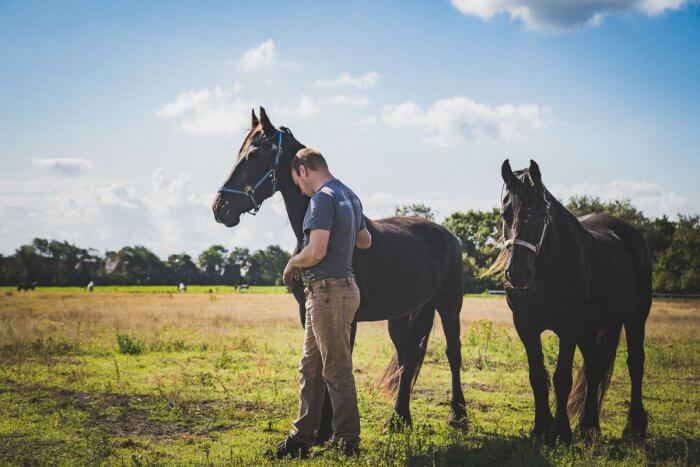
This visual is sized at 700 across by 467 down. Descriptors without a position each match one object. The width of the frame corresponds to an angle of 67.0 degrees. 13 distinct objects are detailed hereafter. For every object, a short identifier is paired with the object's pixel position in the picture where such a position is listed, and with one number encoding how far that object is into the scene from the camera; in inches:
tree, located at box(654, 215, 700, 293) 1935.3
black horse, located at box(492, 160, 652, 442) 212.2
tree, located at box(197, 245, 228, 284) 3555.6
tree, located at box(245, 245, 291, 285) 3740.2
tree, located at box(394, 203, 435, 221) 3548.2
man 176.1
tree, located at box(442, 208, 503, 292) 2335.1
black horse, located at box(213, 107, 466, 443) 218.7
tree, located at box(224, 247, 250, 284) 3730.1
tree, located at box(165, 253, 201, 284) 3351.4
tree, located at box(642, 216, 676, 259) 2224.5
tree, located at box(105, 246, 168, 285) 3351.4
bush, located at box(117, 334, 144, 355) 496.7
